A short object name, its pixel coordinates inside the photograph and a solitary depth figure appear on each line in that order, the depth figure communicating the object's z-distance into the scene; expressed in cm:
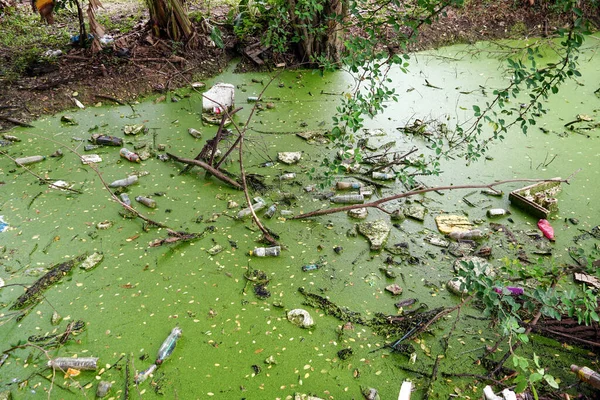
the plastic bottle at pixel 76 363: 172
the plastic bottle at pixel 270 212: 257
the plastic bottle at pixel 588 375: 157
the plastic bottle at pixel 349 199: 270
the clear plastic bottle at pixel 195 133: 331
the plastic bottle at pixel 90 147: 314
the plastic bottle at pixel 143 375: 171
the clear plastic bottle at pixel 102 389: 165
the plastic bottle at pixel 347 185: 282
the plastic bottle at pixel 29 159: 296
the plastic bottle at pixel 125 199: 263
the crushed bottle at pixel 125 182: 277
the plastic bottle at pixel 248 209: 255
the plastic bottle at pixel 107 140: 319
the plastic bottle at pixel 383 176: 291
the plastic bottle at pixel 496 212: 261
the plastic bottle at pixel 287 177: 291
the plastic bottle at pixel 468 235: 244
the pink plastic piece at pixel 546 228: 244
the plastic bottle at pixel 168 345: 177
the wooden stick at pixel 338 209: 233
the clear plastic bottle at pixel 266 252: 229
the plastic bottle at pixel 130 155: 302
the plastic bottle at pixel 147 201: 262
